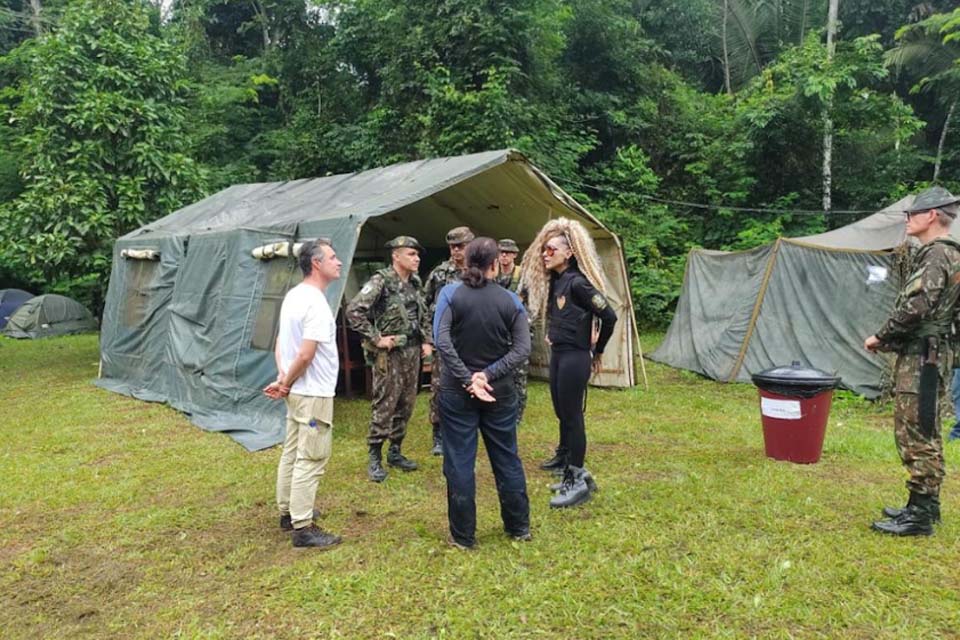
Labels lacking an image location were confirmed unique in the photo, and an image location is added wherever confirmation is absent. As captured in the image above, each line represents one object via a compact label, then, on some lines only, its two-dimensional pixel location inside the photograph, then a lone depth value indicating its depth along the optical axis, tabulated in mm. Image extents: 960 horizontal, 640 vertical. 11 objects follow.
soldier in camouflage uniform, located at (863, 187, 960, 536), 3463
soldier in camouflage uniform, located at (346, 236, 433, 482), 4938
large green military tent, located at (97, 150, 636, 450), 6449
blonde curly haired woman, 4133
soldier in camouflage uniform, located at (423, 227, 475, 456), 5301
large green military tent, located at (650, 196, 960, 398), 7812
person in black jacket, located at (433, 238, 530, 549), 3500
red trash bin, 4852
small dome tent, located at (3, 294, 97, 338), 16453
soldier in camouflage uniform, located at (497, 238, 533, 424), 6301
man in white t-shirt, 3590
